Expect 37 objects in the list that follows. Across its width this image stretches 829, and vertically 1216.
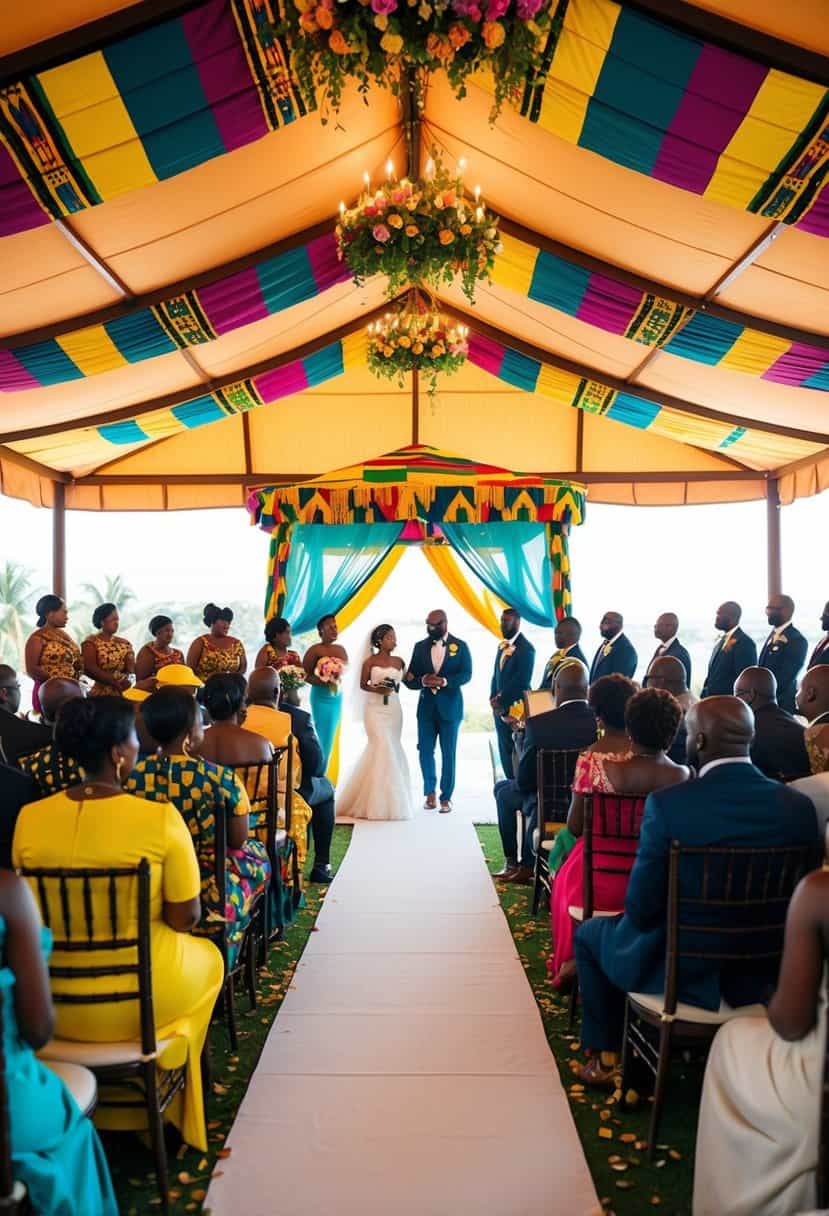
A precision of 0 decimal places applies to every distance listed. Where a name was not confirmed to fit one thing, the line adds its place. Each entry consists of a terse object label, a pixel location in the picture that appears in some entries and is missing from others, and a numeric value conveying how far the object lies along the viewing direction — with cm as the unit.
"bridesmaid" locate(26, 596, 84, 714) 630
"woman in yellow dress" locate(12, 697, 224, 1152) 236
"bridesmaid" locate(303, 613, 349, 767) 771
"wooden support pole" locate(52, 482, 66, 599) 1006
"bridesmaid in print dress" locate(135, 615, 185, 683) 661
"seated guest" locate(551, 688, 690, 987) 322
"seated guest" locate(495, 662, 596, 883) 496
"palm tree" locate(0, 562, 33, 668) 1841
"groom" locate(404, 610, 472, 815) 786
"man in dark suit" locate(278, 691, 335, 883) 540
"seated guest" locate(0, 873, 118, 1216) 188
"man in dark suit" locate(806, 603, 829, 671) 582
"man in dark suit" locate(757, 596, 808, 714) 657
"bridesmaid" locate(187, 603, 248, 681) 695
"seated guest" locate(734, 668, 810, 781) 422
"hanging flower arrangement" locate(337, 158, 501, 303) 509
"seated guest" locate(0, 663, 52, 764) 409
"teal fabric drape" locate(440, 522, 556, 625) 853
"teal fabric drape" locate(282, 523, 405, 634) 852
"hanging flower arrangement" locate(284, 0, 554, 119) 304
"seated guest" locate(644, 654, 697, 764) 508
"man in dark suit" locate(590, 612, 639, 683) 740
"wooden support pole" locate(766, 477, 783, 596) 975
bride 757
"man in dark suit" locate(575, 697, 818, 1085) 253
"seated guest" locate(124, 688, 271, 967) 302
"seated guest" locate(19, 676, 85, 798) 328
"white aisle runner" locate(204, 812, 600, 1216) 252
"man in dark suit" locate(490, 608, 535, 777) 752
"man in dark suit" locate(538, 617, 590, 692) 681
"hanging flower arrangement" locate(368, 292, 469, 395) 692
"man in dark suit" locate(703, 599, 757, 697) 710
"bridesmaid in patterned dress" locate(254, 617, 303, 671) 707
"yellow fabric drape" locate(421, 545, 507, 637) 901
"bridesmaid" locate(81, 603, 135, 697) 656
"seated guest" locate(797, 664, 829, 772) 358
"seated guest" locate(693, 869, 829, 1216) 194
